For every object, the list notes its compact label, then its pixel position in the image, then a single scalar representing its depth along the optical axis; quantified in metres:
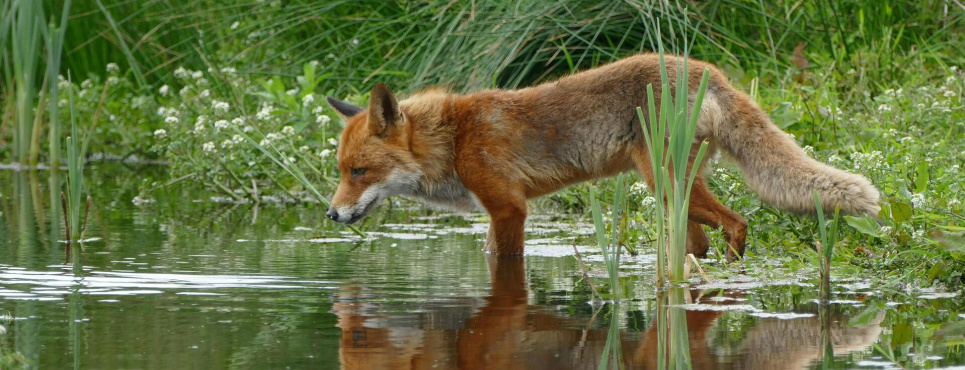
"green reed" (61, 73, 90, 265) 13.09
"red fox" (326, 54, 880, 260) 13.42
